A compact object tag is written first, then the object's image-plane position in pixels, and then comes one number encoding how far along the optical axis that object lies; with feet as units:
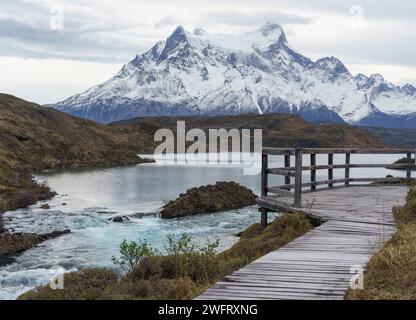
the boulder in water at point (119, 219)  134.21
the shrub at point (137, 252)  43.93
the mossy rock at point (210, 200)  145.79
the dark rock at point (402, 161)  348.79
